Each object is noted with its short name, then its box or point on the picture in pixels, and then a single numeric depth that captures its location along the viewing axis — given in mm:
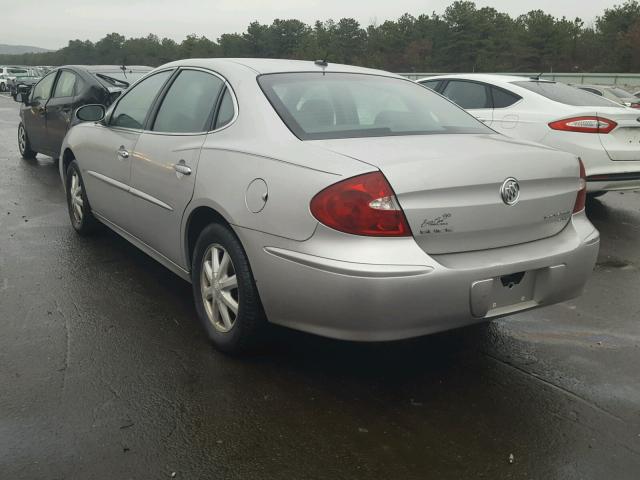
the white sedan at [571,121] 6668
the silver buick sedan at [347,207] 2799
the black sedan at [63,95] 9102
